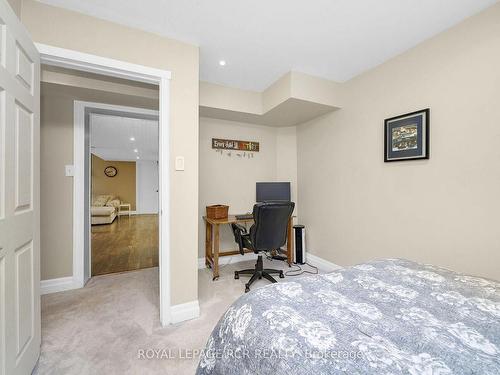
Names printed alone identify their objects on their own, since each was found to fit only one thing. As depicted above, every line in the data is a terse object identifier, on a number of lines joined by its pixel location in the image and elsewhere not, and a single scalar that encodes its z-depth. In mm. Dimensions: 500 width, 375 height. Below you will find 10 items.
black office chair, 2369
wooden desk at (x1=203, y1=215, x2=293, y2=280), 2674
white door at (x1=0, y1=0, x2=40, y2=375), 1060
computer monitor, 3340
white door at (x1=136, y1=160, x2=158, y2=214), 8852
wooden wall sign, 3260
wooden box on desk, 2850
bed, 583
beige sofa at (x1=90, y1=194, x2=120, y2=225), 6102
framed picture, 1948
